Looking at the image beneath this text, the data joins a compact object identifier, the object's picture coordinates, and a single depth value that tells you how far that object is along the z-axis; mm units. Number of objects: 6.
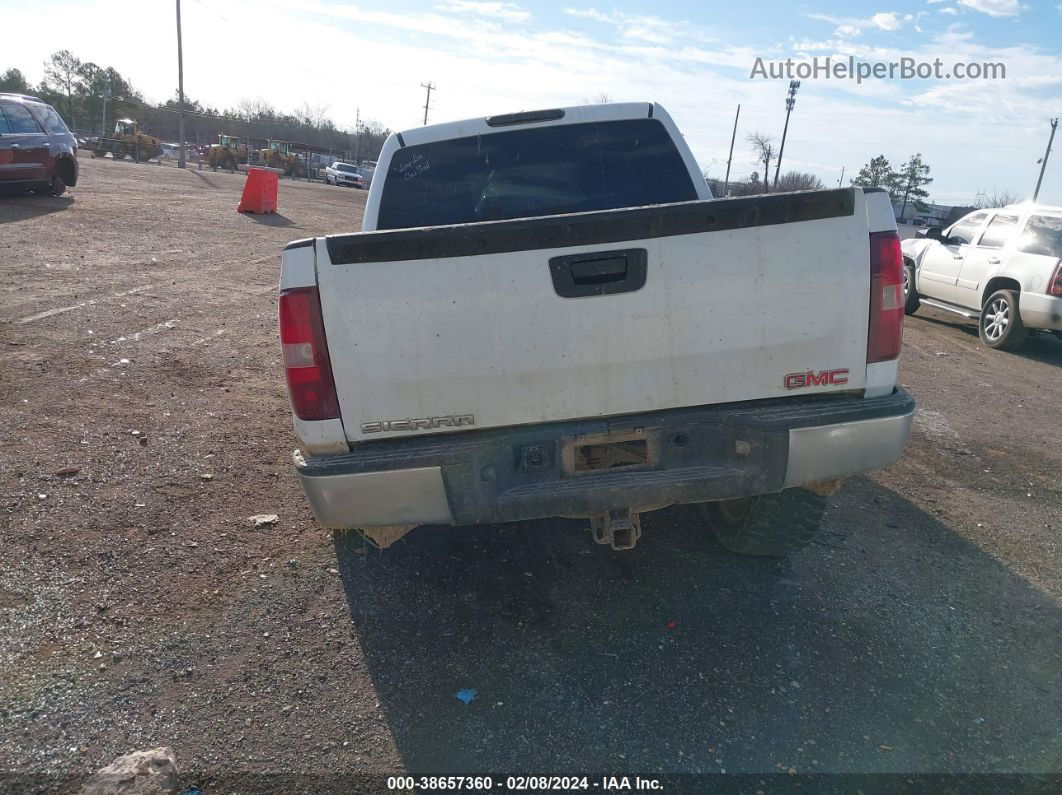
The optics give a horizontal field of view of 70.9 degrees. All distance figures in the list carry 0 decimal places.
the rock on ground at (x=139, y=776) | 2312
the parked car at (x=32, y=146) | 13570
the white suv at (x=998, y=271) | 8586
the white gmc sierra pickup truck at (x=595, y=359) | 2682
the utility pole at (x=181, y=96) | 40875
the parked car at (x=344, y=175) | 46344
